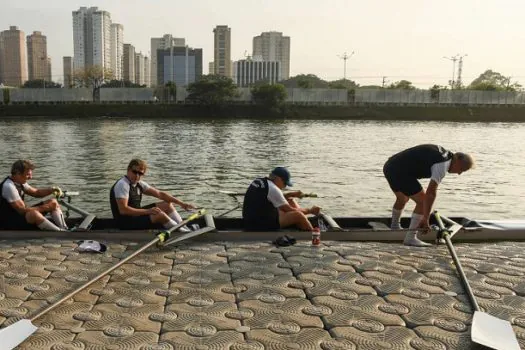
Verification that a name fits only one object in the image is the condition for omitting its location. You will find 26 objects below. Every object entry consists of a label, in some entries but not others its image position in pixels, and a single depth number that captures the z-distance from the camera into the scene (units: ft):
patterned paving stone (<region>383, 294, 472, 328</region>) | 16.90
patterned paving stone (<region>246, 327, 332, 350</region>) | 15.06
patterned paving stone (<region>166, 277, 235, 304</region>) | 18.54
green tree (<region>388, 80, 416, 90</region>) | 399.77
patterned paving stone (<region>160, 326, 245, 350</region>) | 14.99
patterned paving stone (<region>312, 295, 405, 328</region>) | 16.70
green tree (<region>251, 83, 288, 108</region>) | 301.84
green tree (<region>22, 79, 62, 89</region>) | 415.74
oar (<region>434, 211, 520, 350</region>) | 15.02
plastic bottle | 25.82
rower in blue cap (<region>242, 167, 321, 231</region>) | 26.17
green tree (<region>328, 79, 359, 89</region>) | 523.70
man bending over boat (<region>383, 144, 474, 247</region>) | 25.52
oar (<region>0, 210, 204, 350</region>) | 14.50
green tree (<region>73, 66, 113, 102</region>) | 353.37
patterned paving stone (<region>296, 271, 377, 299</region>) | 19.17
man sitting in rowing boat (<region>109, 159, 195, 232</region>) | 26.27
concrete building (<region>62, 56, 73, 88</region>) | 385.66
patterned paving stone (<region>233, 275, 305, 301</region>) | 18.78
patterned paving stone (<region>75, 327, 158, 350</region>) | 14.90
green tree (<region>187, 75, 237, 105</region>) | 297.53
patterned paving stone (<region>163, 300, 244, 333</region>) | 16.25
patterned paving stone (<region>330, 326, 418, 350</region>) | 15.16
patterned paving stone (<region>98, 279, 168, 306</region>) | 18.25
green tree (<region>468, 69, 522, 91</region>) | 374.38
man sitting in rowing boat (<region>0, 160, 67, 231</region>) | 25.64
